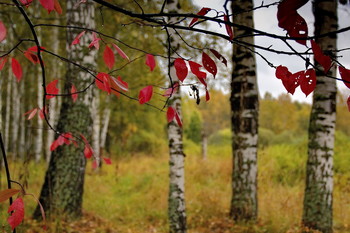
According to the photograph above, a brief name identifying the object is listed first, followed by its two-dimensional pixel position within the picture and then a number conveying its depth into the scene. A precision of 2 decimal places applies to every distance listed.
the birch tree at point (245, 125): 4.26
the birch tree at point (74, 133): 3.82
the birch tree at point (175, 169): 3.83
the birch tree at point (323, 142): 3.65
